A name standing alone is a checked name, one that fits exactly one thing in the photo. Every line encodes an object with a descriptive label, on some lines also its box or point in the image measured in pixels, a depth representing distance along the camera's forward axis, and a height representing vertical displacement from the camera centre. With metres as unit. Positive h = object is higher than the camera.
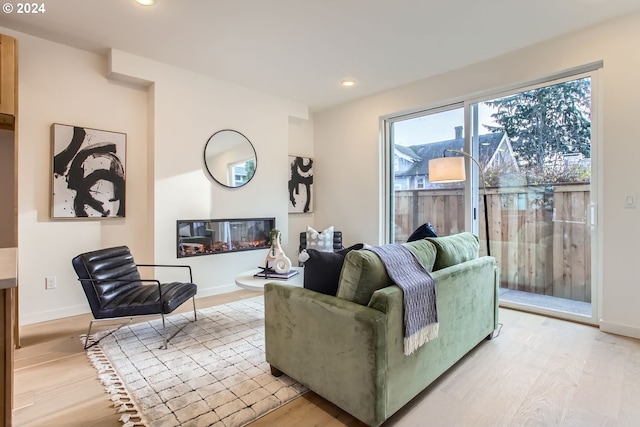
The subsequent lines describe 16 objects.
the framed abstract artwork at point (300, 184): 5.09 +0.47
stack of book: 2.93 -0.57
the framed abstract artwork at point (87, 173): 3.13 +0.43
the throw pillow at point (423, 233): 2.52 -0.16
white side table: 2.70 -0.60
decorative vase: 3.01 -0.44
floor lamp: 3.15 +0.43
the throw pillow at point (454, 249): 2.19 -0.27
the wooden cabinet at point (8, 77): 2.46 +1.07
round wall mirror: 4.02 +0.73
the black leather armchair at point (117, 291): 2.45 -0.66
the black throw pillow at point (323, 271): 1.84 -0.34
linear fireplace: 3.83 -0.28
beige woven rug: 1.71 -1.06
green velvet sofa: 1.52 -0.66
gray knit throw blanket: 1.64 -0.43
